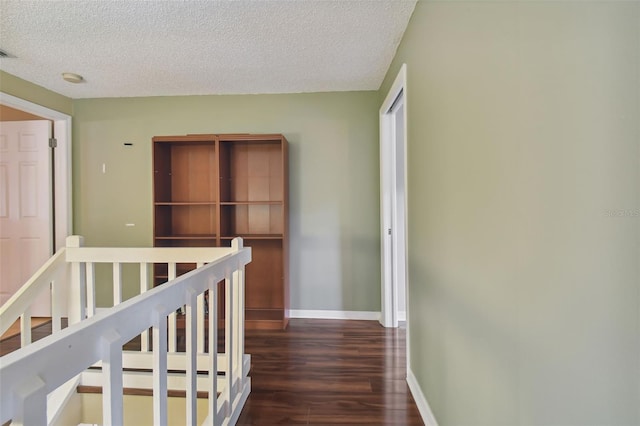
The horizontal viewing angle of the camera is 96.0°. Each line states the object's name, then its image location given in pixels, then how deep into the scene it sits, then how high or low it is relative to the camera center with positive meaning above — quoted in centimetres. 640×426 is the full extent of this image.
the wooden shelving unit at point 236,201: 295 +12
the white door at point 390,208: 276 +4
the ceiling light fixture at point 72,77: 260 +127
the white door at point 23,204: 300 +12
